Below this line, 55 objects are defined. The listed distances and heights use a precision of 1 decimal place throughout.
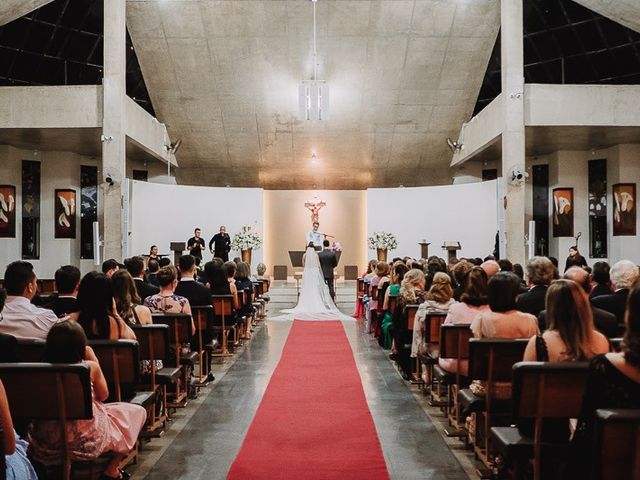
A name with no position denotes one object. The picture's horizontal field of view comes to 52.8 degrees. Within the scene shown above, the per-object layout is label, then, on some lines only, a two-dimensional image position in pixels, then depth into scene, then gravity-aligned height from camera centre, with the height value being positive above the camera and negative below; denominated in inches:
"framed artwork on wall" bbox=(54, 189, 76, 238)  681.6 +38.7
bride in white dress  511.4 -36.8
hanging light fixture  557.3 +128.2
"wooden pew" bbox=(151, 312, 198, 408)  208.1 -28.3
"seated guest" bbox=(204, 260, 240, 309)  316.2 -15.3
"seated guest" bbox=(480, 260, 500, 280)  247.9 -7.9
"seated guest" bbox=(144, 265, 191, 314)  223.6 -17.9
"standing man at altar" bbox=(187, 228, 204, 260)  598.0 +2.8
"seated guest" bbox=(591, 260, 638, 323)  193.8 -13.5
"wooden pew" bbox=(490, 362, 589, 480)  113.0 -28.1
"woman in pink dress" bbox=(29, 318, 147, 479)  116.3 -34.7
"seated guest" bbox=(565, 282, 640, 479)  83.4 -18.4
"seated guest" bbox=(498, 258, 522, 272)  263.4 -8.0
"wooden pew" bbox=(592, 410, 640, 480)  80.9 -25.3
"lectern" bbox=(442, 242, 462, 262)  623.2 -1.2
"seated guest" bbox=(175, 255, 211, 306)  253.1 -16.6
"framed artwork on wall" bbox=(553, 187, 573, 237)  676.7 +37.1
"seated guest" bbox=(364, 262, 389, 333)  367.2 -23.3
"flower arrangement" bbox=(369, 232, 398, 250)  668.1 +5.3
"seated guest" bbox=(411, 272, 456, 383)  224.4 -19.3
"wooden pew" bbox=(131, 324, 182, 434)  177.9 -28.8
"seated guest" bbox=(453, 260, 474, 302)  230.2 -10.3
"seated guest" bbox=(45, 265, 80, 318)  187.9 -11.9
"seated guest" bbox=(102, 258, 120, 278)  269.2 -7.4
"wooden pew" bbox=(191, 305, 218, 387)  248.5 -35.6
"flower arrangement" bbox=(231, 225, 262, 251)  652.1 +6.8
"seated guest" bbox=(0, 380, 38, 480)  91.6 -32.3
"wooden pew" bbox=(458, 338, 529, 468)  146.3 -28.0
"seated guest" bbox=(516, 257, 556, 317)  197.9 -12.4
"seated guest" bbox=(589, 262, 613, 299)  217.5 -11.2
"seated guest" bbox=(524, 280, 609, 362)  114.0 -15.4
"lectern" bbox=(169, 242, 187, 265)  629.9 +1.0
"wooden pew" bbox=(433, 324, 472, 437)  179.2 -28.9
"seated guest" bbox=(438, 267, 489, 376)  185.9 -16.5
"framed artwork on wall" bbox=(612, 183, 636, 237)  625.6 +37.1
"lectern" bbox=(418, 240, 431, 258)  668.6 -3.3
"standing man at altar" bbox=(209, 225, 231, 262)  635.5 +3.8
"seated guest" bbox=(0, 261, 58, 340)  156.5 -15.3
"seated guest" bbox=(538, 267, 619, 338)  162.6 -19.2
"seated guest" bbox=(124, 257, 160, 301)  257.4 -11.3
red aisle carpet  153.9 -53.2
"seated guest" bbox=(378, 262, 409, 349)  313.7 -25.5
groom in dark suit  537.3 -12.8
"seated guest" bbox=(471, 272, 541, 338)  152.3 -17.2
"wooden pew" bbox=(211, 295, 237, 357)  309.1 -33.7
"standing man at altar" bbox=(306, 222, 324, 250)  659.4 +10.8
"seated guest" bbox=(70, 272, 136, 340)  147.9 -14.8
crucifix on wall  780.6 +50.0
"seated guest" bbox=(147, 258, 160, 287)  315.3 -11.6
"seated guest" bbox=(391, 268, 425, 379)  267.1 -22.9
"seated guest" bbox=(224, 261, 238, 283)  344.8 -12.0
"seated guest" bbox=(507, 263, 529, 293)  280.7 -10.3
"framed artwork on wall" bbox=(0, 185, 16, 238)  638.5 +37.8
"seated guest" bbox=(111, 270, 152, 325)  176.9 -13.1
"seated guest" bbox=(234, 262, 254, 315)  389.4 -19.9
